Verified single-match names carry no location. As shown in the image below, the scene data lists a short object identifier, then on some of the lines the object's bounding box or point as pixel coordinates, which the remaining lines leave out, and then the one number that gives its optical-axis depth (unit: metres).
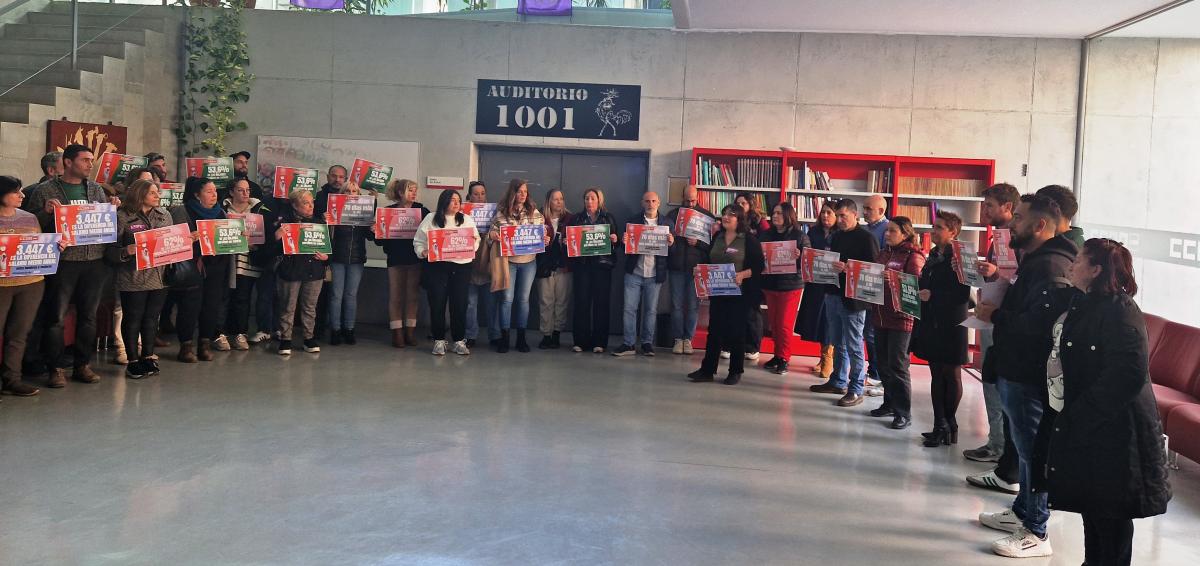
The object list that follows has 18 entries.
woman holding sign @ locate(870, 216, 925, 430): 6.11
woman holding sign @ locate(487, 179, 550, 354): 8.34
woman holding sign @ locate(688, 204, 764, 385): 7.31
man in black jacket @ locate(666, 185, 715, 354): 8.57
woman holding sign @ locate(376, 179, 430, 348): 8.37
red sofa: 5.25
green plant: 9.76
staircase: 7.95
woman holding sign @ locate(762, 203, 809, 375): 7.83
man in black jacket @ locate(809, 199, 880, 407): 6.84
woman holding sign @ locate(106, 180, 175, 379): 6.38
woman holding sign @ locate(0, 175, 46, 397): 5.67
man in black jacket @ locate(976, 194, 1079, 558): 3.92
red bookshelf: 9.28
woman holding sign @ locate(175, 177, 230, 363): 7.14
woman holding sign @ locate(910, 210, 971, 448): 5.50
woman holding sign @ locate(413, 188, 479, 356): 7.98
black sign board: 9.77
